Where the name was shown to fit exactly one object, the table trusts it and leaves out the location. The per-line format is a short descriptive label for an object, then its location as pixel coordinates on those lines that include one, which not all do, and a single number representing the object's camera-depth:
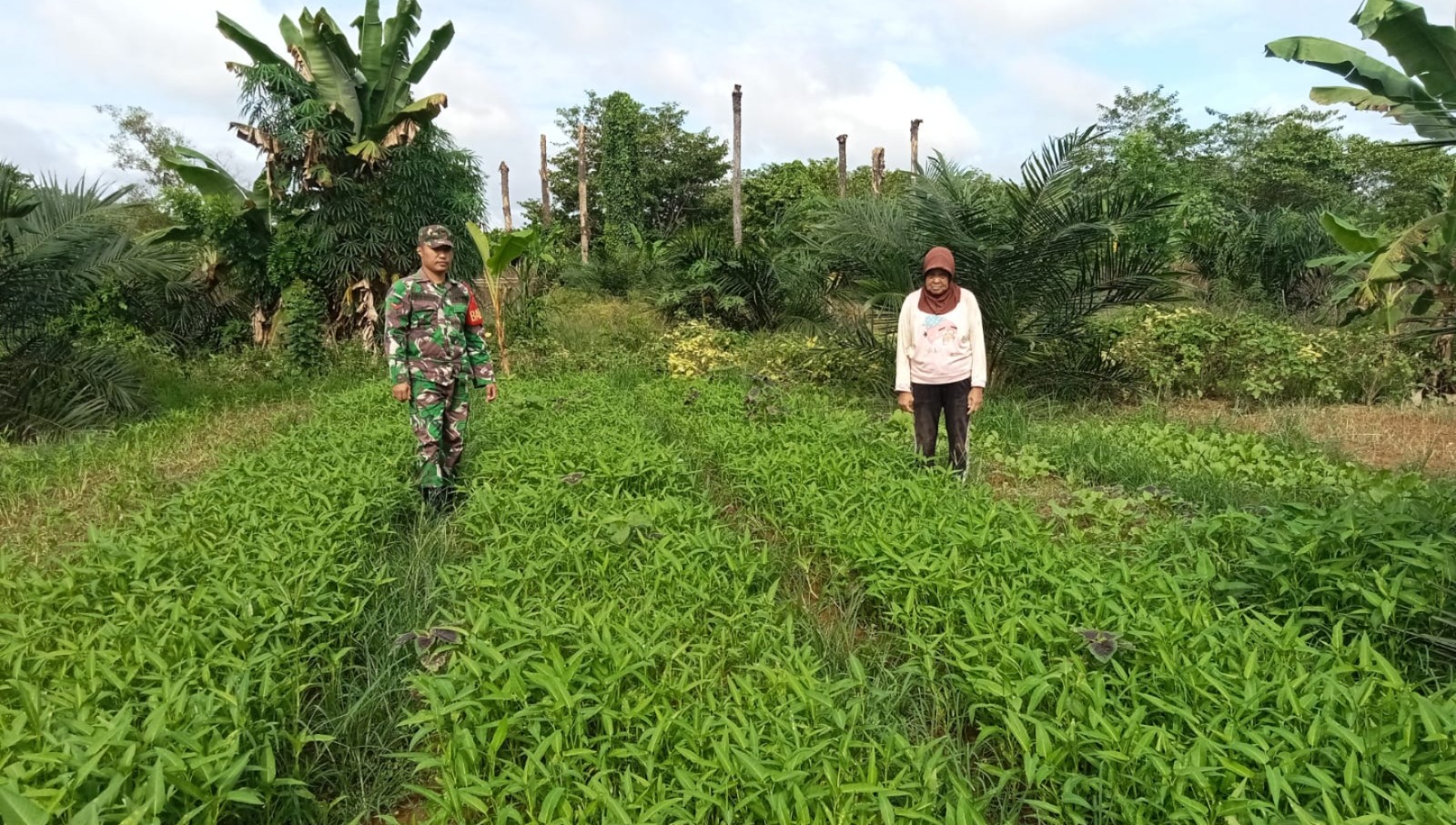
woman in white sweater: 4.82
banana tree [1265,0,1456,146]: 3.54
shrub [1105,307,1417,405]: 8.69
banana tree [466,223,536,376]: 10.25
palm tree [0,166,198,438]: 7.11
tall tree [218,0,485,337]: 11.53
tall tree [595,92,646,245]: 30.41
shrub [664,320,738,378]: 10.51
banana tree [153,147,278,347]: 11.60
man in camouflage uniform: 4.80
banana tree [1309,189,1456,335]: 5.84
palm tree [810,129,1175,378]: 7.52
